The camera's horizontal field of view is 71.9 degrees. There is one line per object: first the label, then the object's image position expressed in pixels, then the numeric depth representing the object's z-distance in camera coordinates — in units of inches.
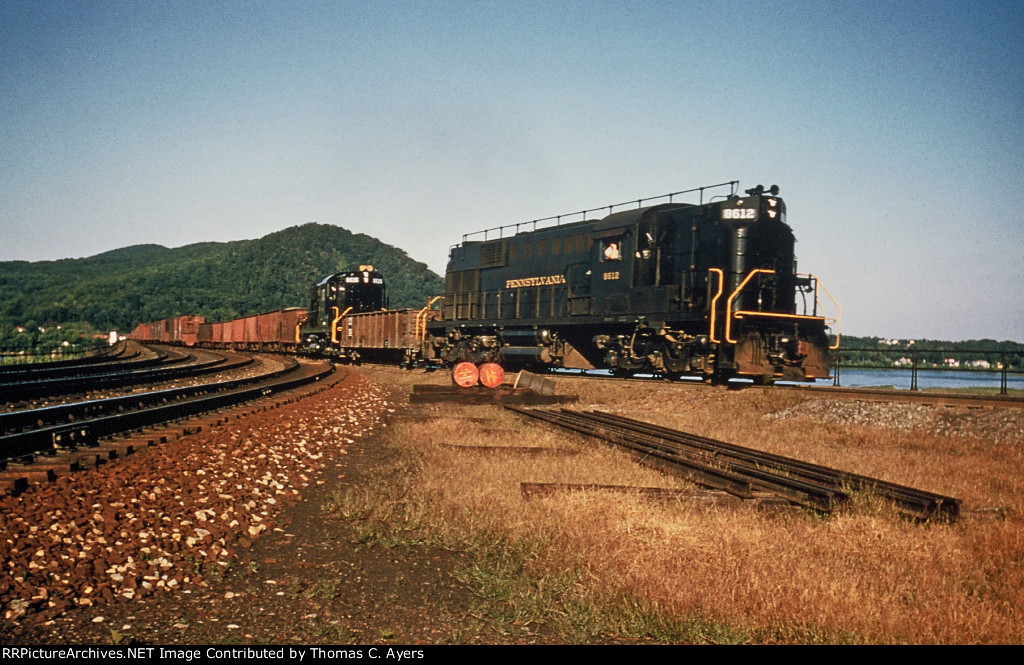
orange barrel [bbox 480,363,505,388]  701.9
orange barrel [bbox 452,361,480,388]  695.1
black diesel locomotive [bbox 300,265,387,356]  1373.0
